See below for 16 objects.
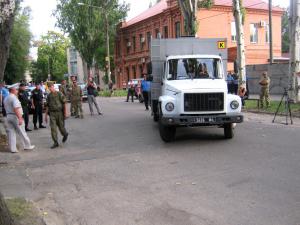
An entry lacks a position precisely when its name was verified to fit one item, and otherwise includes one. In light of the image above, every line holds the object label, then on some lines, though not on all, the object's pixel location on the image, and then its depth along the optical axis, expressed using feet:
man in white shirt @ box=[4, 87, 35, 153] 36.91
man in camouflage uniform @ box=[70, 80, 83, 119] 66.33
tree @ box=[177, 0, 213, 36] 86.32
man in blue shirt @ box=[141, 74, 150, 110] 71.98
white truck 36.94
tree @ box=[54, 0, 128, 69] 175.15
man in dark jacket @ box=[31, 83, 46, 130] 54.12
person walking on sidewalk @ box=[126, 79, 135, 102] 104.67
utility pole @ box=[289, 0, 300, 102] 63.36
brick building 142.61
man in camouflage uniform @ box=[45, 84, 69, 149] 39.27
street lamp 143.97
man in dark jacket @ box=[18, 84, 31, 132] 48.19
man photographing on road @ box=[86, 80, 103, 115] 69.15
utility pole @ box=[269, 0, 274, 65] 102.15
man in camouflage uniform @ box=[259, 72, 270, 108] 65.31
